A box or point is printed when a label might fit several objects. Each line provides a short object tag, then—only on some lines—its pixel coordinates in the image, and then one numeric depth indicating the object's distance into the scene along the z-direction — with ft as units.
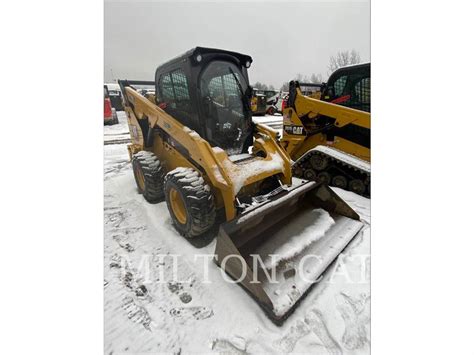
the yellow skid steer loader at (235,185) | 4.81
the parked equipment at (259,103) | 42.39
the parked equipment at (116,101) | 37.21
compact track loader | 9.14
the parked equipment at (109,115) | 25.59
